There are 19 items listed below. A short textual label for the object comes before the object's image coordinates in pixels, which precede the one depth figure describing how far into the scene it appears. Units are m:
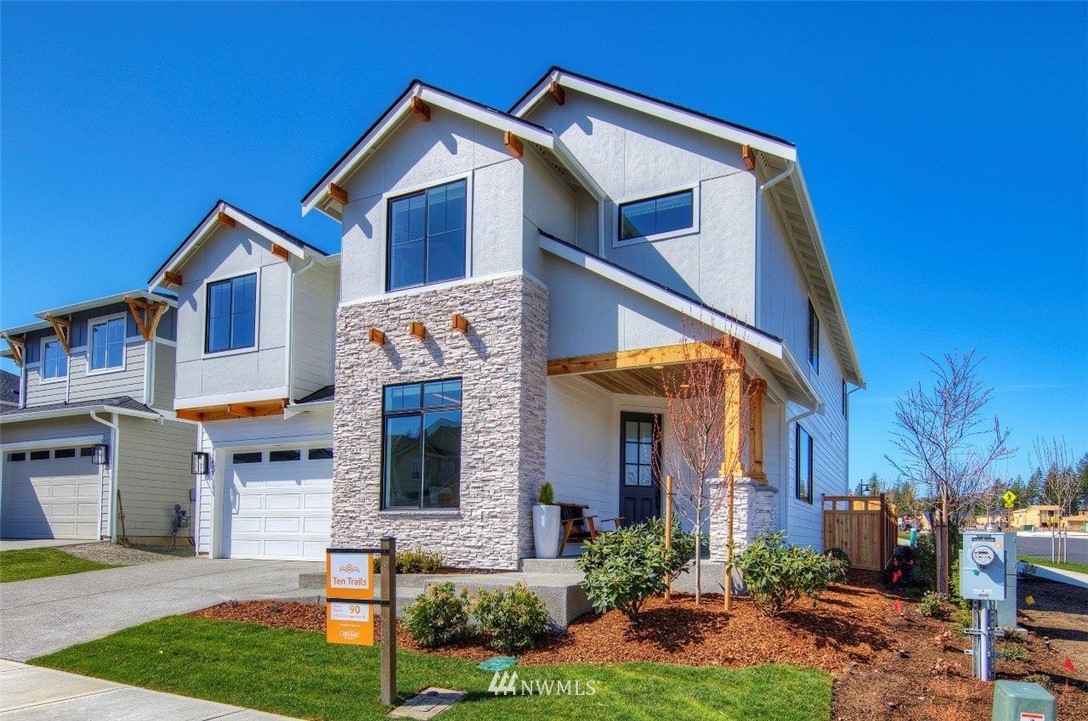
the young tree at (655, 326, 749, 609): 10.19
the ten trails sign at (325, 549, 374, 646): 7.44
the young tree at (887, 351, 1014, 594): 12.69
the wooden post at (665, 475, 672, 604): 9.66
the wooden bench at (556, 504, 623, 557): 12.05
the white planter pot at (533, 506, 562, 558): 11.70
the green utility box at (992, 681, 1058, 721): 5.19
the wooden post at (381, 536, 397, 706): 7.05
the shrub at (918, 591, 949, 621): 10.30
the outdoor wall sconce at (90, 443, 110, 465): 18.64
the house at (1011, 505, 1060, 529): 63.83
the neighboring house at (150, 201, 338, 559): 16.23
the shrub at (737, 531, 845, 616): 8.67
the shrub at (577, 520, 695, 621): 8.62
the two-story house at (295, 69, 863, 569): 11.91
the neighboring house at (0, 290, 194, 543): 18.84
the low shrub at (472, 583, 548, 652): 8.60
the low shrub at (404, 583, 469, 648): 8.87
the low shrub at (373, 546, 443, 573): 11.45
